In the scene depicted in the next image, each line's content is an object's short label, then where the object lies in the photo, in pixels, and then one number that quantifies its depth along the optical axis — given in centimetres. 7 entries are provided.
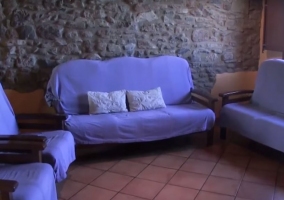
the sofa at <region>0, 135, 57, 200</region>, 199
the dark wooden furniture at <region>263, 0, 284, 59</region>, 430
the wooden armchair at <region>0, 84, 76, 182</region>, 263
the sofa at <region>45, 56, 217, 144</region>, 346
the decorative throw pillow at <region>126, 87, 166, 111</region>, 385
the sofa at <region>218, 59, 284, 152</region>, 345
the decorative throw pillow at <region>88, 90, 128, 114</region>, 372
